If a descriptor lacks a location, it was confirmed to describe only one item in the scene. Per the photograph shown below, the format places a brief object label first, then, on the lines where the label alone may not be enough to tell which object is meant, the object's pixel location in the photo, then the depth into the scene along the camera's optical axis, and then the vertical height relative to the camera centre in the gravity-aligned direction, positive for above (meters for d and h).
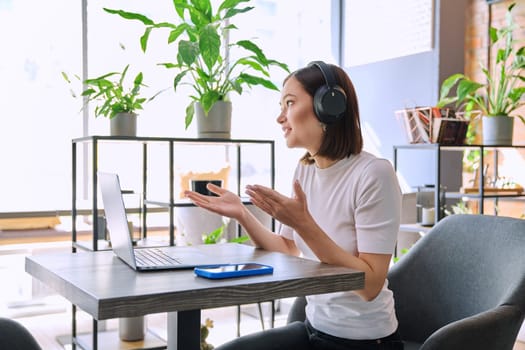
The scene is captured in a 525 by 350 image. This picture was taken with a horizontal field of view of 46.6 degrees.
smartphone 1.17 -0.25
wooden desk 1.02 -0.26
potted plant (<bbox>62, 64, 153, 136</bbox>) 2.81 +0.18
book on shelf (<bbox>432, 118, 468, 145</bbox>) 3.23 +0.09
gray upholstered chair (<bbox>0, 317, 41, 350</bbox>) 1.41 -0.45
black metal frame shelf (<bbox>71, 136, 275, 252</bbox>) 2.68 -0.06
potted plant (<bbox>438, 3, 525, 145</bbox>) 3.33 +0.28
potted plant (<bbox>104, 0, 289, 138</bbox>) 2.69 +0.40
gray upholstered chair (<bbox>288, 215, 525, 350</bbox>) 1.47 -0.39
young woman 1.46 -0.16
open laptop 1.26 -0.25
